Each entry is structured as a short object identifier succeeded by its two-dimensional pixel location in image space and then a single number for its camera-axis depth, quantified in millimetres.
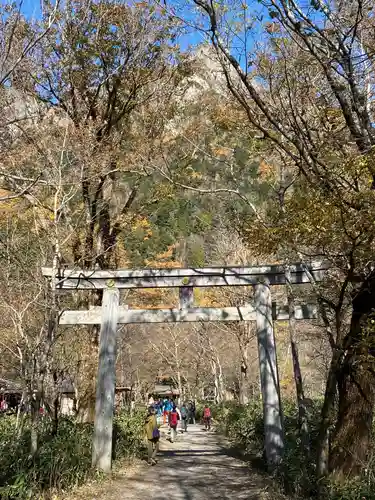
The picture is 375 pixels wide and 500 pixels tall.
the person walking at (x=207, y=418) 18109
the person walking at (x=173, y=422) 13758
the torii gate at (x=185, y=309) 7727
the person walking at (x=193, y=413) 24391
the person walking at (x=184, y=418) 18141
